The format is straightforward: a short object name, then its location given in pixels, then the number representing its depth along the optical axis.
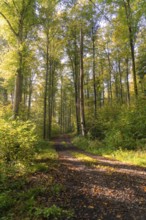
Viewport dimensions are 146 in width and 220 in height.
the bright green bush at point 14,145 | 6.48
